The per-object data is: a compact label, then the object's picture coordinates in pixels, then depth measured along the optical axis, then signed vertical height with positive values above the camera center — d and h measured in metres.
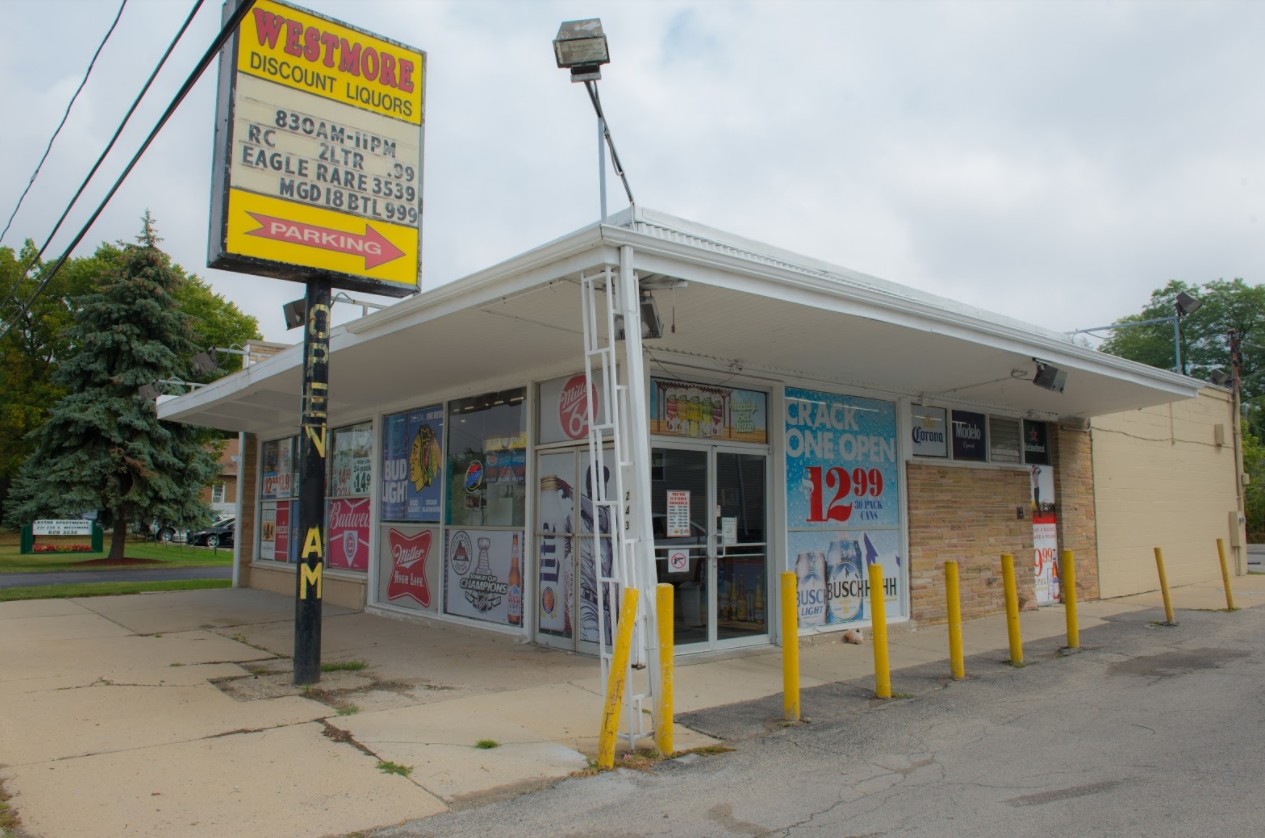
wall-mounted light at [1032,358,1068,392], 10.34 +1.51
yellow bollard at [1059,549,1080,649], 9.72 -1.02
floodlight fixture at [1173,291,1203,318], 15.77 +3.57
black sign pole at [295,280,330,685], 7.59 +0.07
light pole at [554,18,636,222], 7.09 +3.67
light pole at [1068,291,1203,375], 15.79 +3.54
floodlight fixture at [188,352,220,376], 15.98 +2.66
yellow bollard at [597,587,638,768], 5.57 -1.10
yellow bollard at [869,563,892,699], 7.38 -1.06
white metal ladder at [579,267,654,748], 5.93 -0.08
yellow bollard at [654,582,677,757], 5.82 -1.13
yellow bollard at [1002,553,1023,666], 8.97 -1.06
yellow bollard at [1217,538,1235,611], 12.80 -1.02
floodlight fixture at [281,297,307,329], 8.79 +1.97
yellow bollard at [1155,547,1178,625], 11.70 -1.18
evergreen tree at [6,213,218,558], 25.97 +2.59
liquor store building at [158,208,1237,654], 7.09 +0.86
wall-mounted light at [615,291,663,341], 6.81 +1.46
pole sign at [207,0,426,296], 7.62 +3.21
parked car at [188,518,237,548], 38.41 -1.02
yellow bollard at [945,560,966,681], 8.17 -1.11
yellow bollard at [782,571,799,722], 6.62 -1.07
